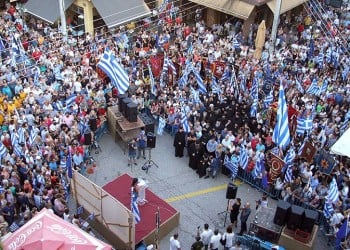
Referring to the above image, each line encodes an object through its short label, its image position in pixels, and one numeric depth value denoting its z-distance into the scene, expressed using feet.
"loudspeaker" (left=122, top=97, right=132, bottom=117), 60.18
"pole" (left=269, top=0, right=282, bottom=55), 79.71
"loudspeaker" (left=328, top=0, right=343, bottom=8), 93.67
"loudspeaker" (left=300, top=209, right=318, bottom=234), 43.93
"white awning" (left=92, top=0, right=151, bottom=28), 84.03
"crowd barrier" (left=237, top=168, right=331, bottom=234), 50.39
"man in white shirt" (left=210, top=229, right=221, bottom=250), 44.60
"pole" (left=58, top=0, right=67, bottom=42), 73.57
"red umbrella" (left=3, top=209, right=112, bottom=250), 35.65
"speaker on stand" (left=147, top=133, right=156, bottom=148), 57.13
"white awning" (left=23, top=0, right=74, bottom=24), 85.75
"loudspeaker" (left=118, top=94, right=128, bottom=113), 61.30
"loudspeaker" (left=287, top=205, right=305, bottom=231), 44.35
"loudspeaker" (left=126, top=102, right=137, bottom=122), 59.36
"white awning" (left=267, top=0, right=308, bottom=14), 83.41
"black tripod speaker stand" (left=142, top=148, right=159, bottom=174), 59.21
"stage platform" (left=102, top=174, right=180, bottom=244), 47.09
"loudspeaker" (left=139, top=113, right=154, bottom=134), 61.05
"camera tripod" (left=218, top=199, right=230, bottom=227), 50.67
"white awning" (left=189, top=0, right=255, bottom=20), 83.15
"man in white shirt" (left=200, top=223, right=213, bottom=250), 45.27
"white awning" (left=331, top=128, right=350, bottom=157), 50.06
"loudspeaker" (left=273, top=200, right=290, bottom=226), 44.98
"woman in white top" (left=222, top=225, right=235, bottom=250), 45.14
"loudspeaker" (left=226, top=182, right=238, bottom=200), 48.24
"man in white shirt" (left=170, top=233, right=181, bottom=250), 44.04
